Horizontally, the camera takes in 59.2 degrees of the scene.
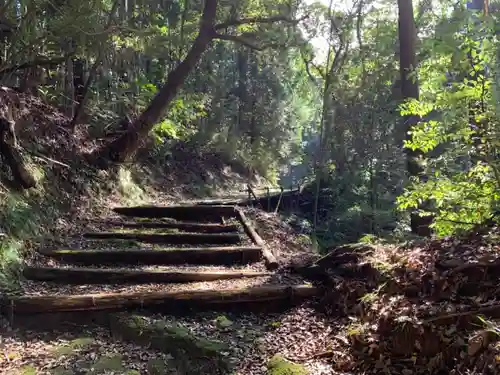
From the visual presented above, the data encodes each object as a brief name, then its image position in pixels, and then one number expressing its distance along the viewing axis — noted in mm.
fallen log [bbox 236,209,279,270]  5883
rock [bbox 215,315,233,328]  4297
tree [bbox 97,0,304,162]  9789
